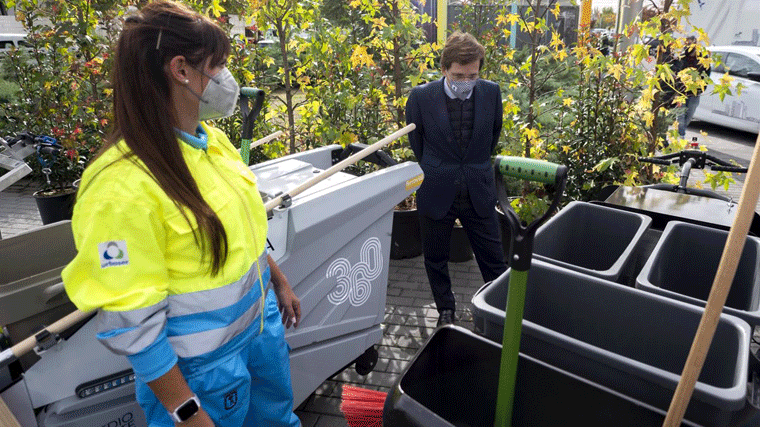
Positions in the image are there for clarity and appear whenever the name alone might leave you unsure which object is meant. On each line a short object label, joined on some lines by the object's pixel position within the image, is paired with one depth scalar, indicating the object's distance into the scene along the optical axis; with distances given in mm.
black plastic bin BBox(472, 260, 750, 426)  1146
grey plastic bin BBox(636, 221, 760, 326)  1825
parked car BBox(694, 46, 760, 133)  8000
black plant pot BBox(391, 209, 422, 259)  3982
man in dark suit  2750
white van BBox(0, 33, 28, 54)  9055
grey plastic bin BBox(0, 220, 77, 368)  1451
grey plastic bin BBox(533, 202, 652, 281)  2166
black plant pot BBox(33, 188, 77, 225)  4766
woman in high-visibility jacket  1098
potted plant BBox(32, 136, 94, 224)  4781
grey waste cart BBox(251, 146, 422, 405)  1959
